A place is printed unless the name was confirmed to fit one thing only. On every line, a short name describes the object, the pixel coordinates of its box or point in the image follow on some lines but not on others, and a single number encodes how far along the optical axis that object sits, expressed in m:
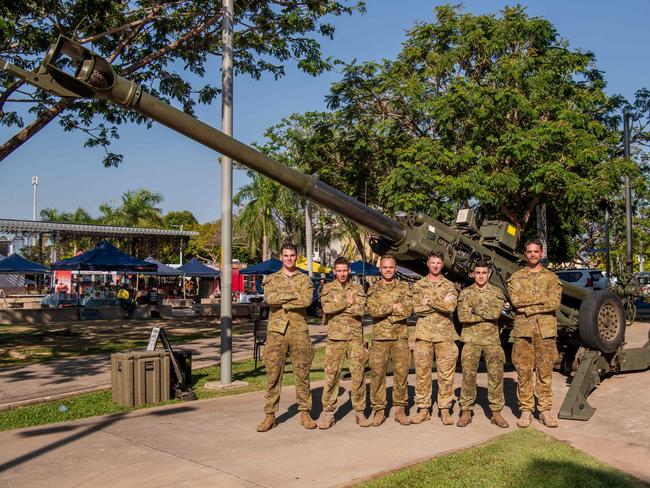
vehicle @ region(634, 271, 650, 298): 36.37
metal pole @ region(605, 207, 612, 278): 29.37
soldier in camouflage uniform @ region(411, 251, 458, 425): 7.24
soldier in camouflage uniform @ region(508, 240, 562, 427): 7.31
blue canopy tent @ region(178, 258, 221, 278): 33.34
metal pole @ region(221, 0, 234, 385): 9.57
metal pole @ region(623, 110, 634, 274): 20.20
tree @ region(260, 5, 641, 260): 17.50
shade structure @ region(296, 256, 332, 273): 40.66
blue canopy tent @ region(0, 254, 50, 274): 28.44
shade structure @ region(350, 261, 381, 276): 30.25
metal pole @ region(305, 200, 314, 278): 33.35
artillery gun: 5.73
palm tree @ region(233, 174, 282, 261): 39.94
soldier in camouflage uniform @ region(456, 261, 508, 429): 7.23
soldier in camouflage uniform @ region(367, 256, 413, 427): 7.18
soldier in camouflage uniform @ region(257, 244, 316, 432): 6.89
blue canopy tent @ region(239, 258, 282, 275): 28.38
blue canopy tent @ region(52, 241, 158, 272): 23.67
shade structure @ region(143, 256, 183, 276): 33.84
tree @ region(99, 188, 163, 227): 58.38
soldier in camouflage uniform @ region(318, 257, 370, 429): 7.05
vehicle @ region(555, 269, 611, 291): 23.89
